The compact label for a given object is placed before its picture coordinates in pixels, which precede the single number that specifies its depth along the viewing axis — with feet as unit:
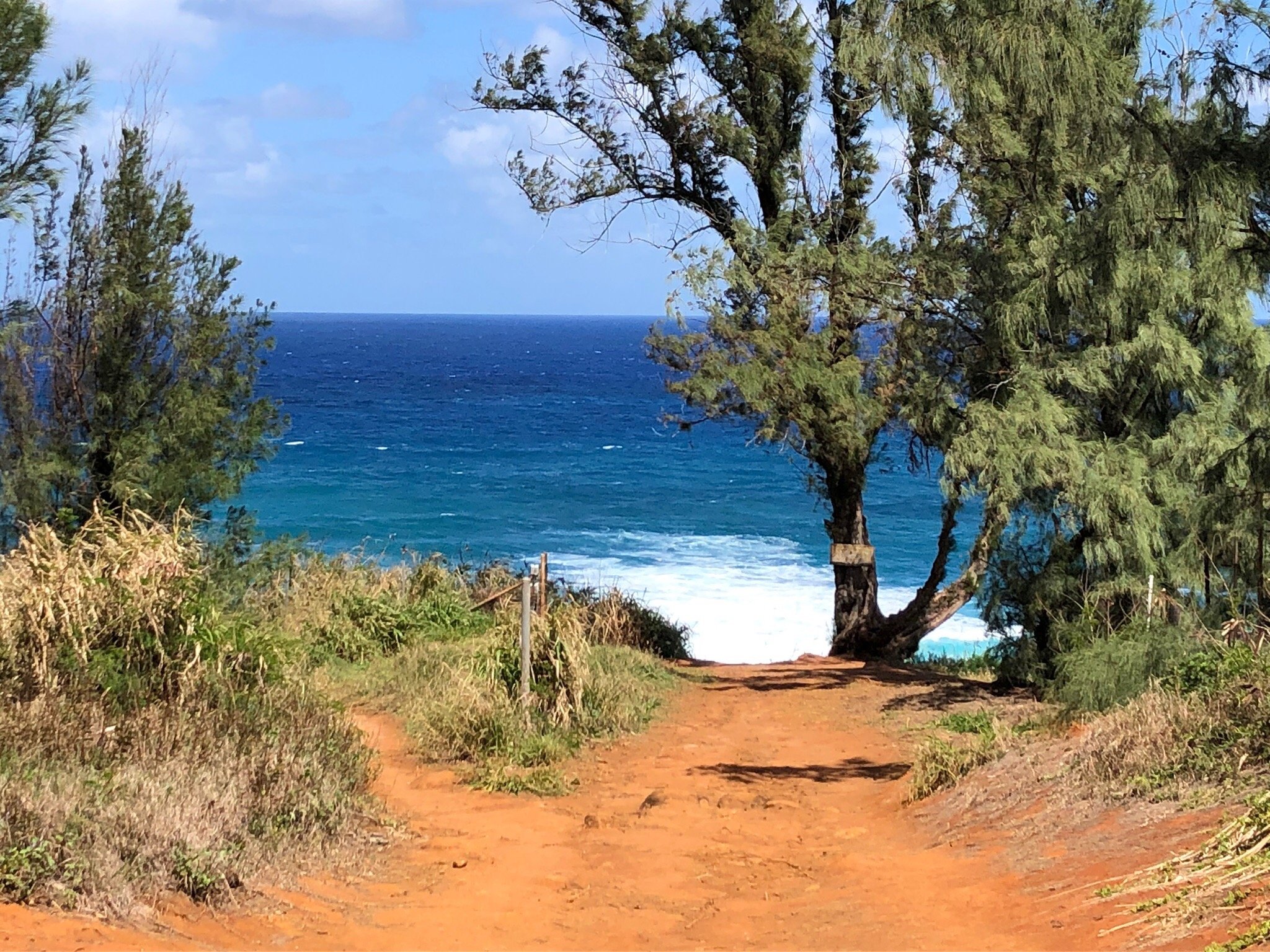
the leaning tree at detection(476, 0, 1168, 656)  31.65
